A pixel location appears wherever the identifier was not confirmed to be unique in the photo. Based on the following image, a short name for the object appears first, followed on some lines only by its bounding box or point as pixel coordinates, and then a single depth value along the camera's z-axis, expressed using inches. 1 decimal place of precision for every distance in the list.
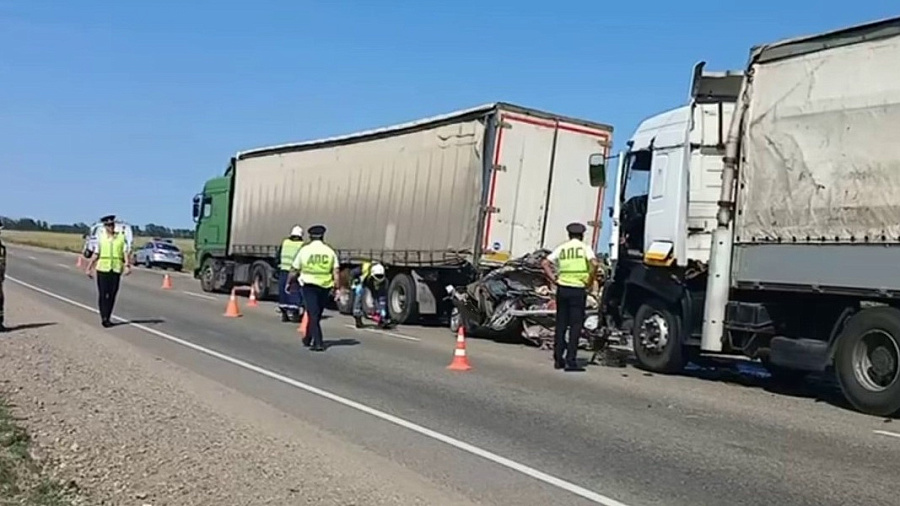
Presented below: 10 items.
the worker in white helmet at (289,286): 785.6
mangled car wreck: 666.2
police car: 2095.2
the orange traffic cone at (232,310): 814.0
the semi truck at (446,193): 735.1
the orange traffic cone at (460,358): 506.2
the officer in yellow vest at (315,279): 579.2
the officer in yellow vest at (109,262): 660.7
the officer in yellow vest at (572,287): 510.3
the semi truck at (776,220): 393.1
